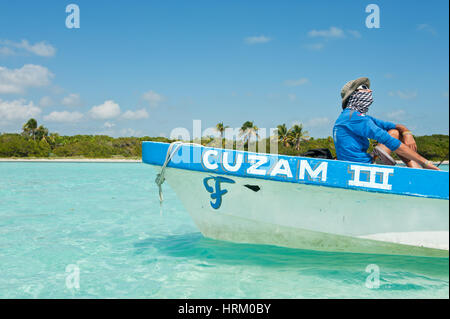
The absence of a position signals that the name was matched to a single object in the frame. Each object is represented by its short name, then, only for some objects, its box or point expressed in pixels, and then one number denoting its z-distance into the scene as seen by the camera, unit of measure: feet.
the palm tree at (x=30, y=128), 191.21
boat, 11.28
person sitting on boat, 11.89
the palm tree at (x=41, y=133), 192.63
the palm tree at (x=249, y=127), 178.94
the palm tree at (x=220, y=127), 193.18
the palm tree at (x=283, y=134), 179.73
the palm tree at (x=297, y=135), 177.88
